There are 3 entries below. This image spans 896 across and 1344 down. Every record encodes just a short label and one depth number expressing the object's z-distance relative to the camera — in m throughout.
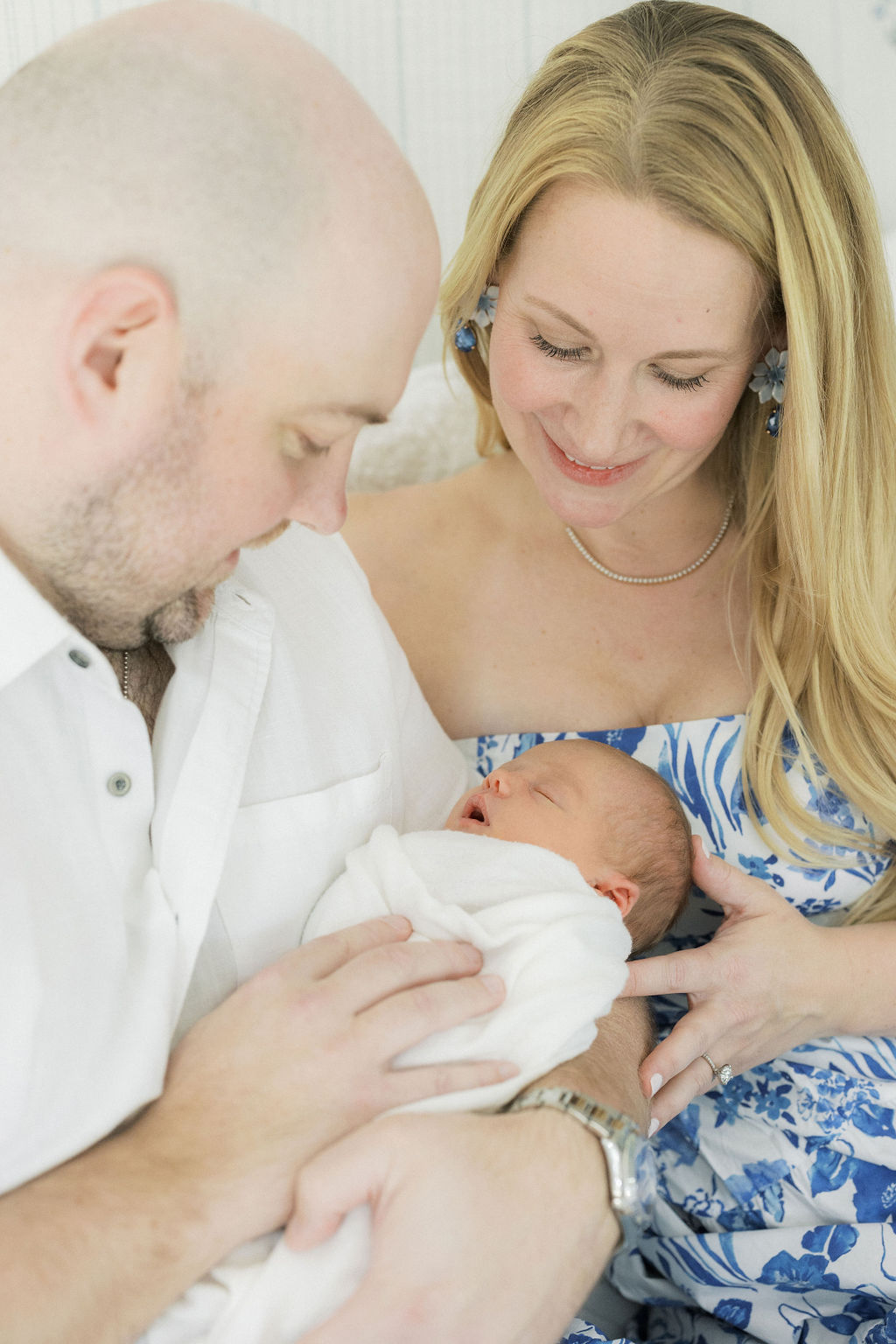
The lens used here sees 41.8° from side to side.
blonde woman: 1.49
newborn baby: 1.04
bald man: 0.95
